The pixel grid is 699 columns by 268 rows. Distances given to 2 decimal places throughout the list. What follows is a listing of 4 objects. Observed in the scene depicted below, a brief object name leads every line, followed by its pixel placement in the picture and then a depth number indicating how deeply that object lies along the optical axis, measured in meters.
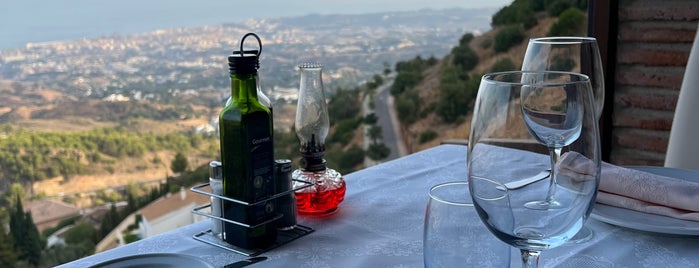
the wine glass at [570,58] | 0.96
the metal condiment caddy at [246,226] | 0.84
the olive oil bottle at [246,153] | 0.83
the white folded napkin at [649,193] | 0.88
